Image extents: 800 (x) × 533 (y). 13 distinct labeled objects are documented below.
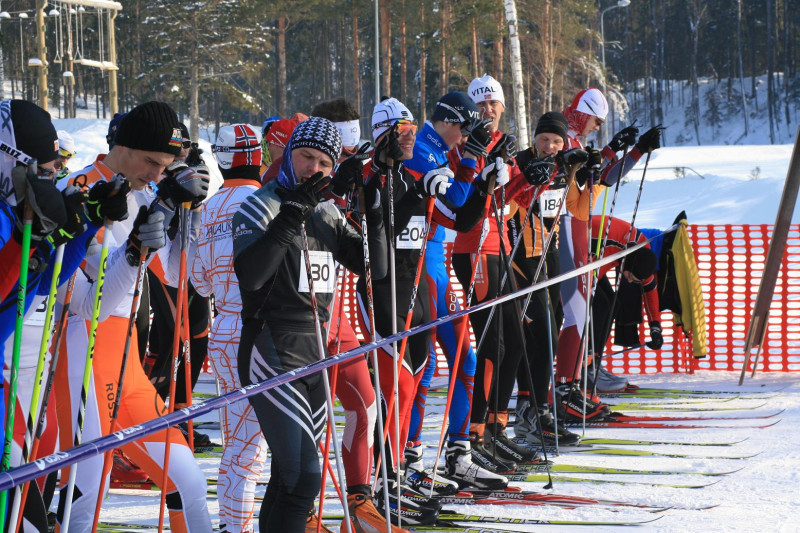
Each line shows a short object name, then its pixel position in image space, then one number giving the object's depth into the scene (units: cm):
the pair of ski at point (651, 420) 1334
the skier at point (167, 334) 1134
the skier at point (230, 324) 671
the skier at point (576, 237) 1263
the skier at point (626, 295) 1474
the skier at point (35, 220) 448
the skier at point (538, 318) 1209
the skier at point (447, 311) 969
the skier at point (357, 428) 800
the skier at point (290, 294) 612
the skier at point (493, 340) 1052
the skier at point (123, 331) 594
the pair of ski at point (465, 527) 857
